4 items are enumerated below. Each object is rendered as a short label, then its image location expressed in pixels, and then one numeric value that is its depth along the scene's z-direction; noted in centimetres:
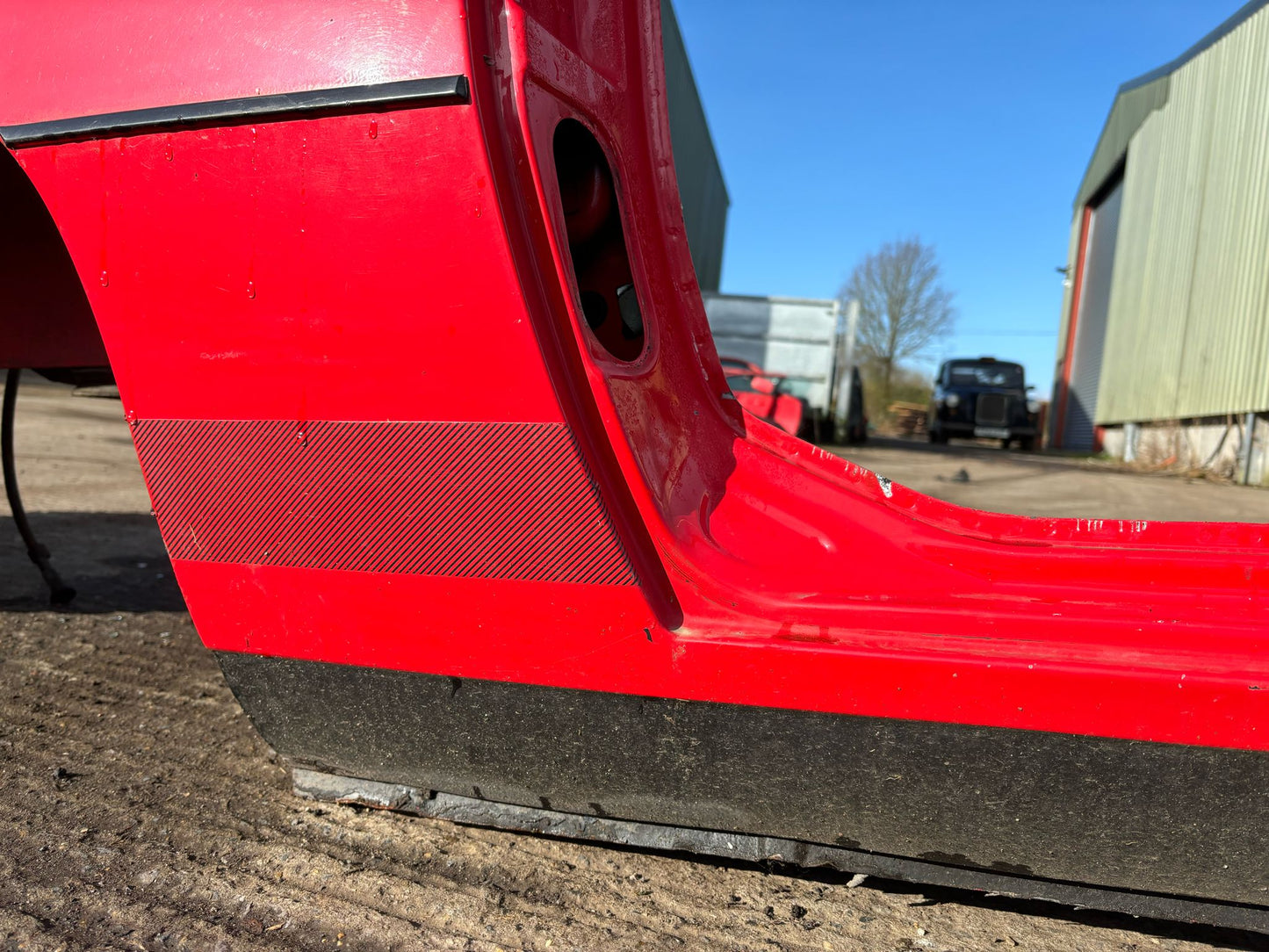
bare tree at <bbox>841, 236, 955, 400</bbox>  3419
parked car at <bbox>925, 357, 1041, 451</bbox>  2042
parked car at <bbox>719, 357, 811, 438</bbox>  898
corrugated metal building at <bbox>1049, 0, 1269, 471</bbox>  1079
